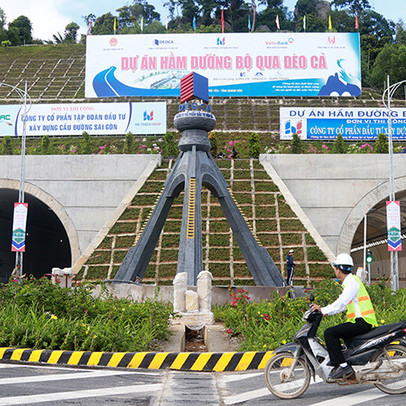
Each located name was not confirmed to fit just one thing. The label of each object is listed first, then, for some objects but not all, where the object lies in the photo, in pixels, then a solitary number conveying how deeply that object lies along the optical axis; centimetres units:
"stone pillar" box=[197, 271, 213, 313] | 1510
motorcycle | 670
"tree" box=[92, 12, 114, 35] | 9700
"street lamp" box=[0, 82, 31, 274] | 2822
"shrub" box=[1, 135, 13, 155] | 3512
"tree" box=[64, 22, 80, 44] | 11563
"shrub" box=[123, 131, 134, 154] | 3578
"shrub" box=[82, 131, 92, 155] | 3513
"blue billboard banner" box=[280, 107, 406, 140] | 3997
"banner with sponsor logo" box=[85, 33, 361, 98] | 4831
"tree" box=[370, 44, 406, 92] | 6384
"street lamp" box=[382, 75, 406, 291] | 2553
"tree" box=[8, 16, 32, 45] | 9860
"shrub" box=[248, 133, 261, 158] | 3431
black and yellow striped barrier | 909
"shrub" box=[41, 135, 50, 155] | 3534
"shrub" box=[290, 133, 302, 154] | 3450
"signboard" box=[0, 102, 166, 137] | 4281
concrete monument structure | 1781
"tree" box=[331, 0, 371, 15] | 10900
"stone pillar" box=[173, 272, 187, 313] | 1492
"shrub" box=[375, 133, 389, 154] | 3372
